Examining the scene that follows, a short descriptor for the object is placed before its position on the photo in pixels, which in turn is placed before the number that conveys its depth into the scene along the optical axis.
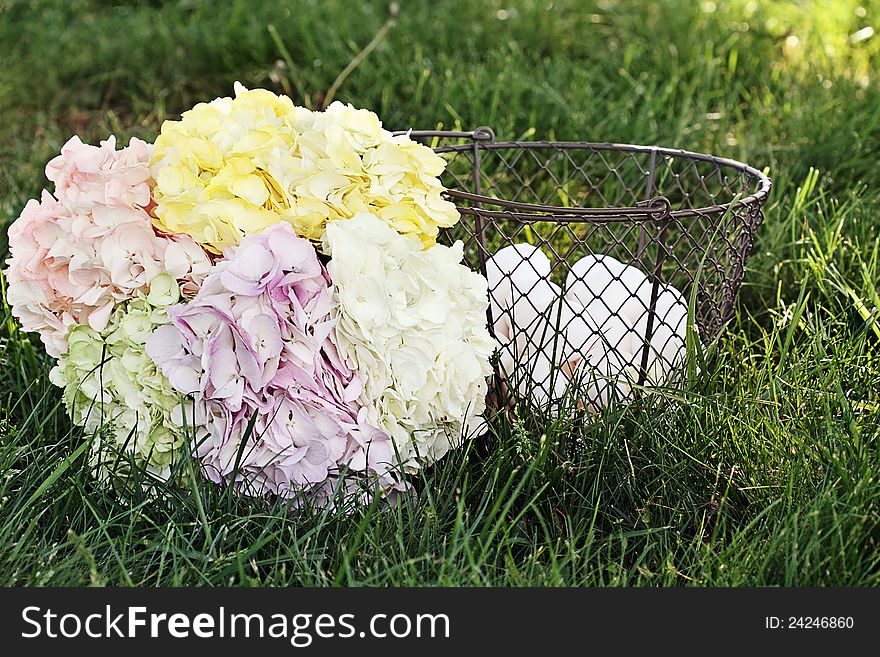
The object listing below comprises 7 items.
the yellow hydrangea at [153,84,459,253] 1.36
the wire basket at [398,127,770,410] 1.41
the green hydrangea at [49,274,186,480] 1.37
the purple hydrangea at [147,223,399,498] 1.33
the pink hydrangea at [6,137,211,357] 1.37
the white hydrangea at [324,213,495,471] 1.35
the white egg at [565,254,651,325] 1.48
